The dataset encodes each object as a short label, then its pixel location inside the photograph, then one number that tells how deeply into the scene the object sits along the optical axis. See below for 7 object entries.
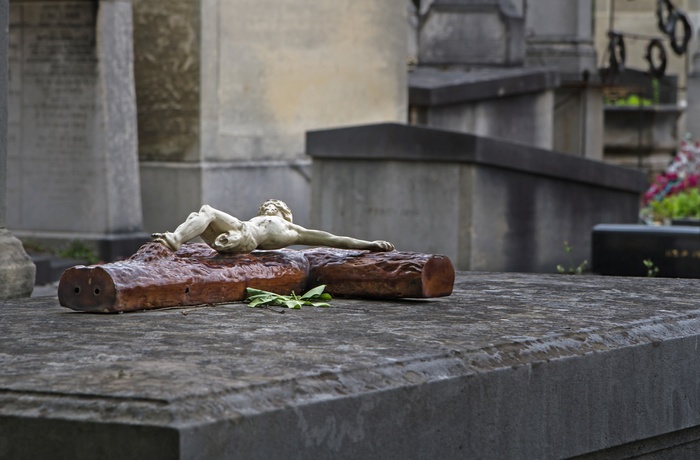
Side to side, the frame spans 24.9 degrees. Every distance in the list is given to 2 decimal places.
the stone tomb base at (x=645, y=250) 9.51
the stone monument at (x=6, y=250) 6.29
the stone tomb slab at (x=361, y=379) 2.97
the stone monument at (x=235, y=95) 13.82
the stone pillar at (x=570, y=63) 19.11
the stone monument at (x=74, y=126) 12.55
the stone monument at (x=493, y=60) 16.42
